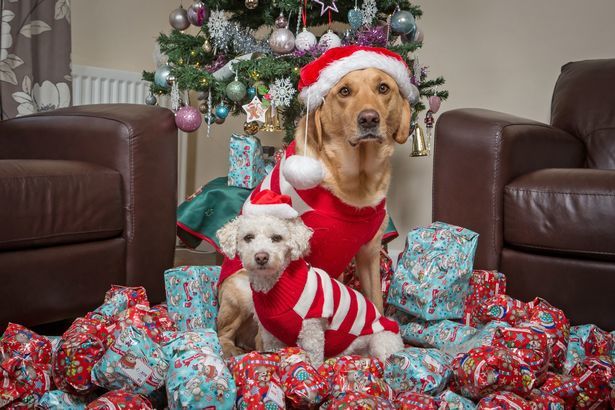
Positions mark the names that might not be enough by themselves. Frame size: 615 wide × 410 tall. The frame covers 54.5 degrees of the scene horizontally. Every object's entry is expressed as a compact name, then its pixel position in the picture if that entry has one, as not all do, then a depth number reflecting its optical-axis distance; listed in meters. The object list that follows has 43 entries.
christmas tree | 2.45
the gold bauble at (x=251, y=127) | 2.59
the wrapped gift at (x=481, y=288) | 1.83
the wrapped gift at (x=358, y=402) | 1.13
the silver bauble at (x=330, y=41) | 2.44
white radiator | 3.09
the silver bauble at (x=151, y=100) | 2.86
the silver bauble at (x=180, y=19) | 2.72
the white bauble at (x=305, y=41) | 2.43
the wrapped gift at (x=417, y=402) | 1.19
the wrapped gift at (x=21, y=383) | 1.20
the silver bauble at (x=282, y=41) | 2.42
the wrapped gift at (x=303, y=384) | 1.22
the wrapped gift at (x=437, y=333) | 1.66
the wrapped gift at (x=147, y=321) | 1.32
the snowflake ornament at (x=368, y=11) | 2.52
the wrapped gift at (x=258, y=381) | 1.18
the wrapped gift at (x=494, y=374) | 1.25
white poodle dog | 1.43
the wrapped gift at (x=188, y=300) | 1.71
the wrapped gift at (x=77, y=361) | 1.23
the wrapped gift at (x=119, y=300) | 1.60
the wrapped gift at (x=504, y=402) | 1.17
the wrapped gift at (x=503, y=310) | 1.68
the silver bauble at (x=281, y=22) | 2.50
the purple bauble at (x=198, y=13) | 2.63
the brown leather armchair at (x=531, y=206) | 1.78
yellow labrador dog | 1.62
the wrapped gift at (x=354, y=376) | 1.26
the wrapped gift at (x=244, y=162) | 2.57
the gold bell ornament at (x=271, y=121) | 2.54
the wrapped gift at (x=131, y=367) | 1.20
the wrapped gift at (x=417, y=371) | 1.31
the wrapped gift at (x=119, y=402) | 1.10
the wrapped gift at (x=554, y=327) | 1.50
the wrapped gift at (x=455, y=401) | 1.21
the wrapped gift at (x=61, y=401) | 1.22
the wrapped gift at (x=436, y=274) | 1.75
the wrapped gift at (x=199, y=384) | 1.15
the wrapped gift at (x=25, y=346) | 1.34
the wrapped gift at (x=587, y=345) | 1.59
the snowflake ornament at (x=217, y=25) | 2.56
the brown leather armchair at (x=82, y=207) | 1.61
